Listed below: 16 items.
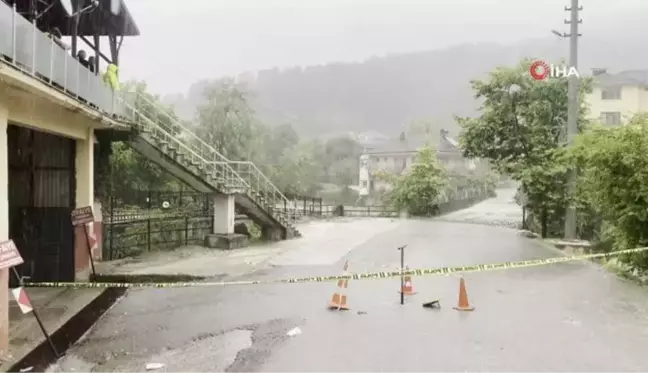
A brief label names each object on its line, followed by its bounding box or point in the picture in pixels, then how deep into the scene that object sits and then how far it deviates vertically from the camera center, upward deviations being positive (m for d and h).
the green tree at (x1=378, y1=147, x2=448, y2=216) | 42.09 +0.18
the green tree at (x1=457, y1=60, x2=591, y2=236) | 25.59 +2.81
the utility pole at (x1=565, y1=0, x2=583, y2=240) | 21.30 +4.44
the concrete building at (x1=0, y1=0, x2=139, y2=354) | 12.10 +0.47
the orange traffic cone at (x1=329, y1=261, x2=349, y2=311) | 11.16 -2.12
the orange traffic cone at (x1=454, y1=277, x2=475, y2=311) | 11.00 -2.07
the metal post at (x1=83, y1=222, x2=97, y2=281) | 14.12 -1.44
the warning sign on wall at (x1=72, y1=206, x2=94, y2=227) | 13.41 -0.69
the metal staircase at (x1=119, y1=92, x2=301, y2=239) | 18.14 +0.52
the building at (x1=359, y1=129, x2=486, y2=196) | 77.56 +4.17
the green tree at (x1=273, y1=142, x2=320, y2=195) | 51.19 +1.25
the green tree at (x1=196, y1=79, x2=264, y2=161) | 40.31 +4.49
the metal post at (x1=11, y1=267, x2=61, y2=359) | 8.32 -2.29
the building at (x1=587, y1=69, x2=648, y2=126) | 58.16 +9.09
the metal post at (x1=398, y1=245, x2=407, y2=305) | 11.53 -1.89
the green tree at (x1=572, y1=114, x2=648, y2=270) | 13.22 +0.34
